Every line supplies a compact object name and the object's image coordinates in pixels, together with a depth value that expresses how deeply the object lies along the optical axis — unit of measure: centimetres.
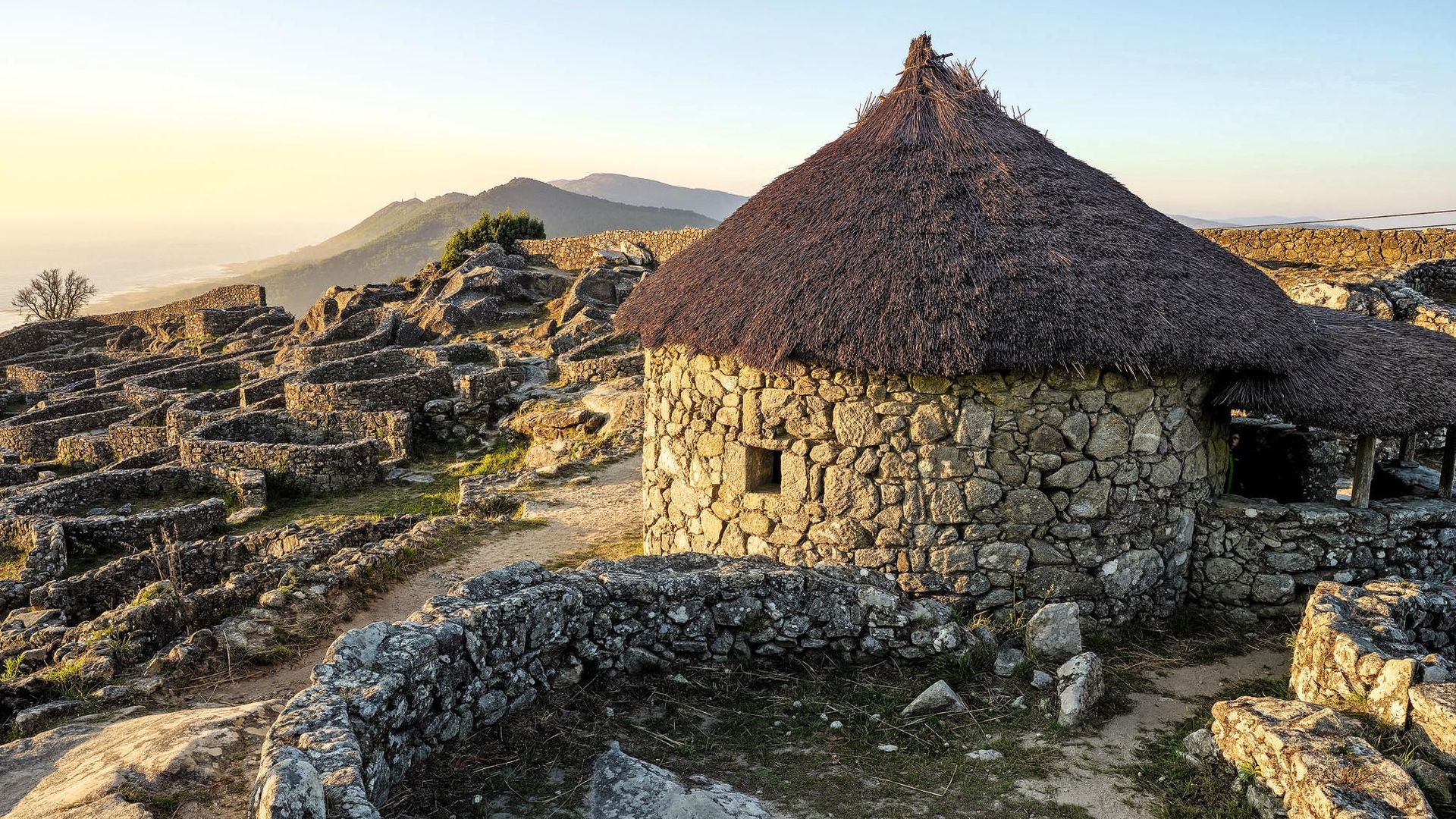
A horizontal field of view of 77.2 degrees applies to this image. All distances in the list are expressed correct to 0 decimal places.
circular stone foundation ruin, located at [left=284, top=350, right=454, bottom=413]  1933
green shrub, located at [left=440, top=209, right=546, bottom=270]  4212
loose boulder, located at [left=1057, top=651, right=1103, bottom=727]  611
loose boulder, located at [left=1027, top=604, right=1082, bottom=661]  697
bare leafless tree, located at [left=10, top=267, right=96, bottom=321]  5588
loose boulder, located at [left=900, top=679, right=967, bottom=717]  615
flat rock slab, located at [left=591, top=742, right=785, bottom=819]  454
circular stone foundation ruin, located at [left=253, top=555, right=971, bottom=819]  408
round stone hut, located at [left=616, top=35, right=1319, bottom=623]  758
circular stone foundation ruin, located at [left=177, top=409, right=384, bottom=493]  1608
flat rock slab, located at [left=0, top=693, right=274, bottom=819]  432
